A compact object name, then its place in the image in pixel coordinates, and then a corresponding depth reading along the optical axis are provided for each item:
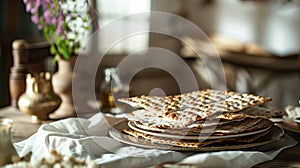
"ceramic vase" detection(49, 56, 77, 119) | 1.51
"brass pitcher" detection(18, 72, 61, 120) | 1.41
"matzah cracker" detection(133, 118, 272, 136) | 1.13
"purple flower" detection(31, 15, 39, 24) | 1.49
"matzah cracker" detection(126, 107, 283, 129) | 1.13
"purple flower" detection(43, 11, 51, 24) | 1.48
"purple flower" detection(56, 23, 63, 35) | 1.48
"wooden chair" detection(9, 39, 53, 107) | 1.58
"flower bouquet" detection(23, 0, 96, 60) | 1.47
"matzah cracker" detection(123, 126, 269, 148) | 1.12
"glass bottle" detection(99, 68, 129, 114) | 1.55
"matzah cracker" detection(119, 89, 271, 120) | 1.17
